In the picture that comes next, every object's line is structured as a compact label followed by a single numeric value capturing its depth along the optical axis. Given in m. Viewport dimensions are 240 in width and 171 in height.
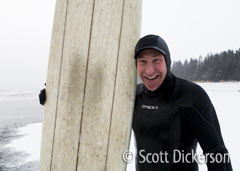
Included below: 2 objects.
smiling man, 1.13
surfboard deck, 1.29
